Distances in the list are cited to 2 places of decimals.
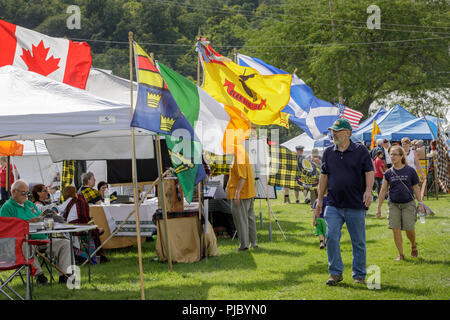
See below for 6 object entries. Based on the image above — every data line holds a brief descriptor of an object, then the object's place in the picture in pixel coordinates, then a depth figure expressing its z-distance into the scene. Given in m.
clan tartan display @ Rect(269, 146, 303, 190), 14.25
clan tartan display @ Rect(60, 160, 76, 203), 14.61
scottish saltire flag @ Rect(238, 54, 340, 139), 13.87
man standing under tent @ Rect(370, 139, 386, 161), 19.09
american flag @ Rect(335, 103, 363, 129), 23.62
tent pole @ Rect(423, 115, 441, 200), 19.35
